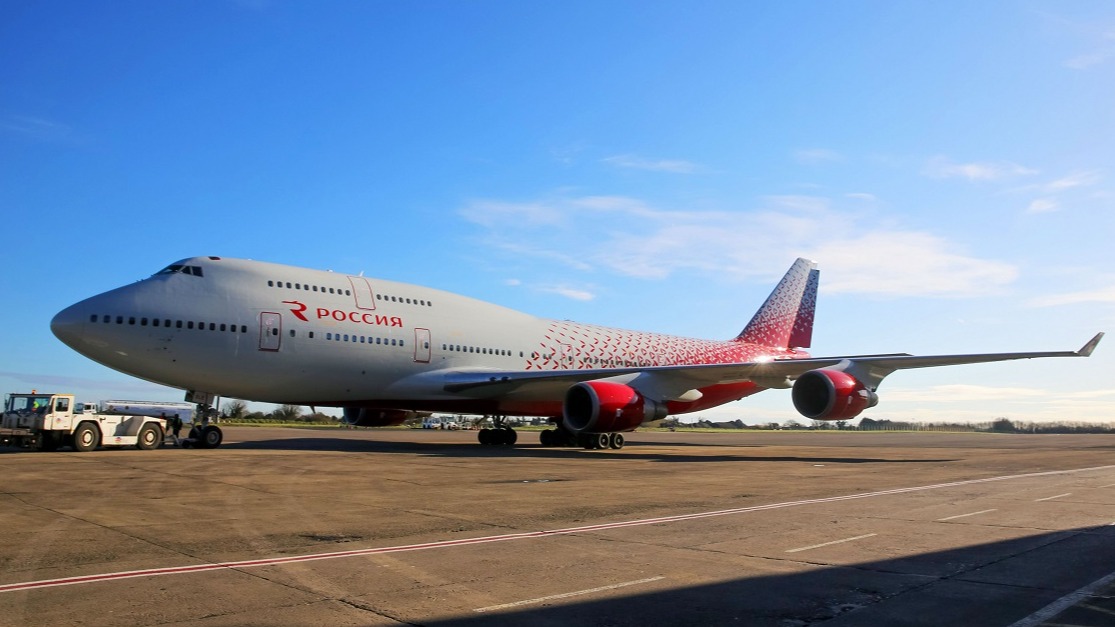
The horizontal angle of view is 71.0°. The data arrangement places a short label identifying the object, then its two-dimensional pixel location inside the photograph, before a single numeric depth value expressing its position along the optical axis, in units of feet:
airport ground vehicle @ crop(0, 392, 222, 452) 62.90
